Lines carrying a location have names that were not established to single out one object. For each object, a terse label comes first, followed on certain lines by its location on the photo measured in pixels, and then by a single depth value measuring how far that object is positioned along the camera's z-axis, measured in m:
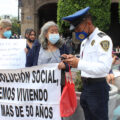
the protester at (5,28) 3.34
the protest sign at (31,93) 2.89
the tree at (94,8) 10.58
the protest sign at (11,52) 3.26
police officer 2.11
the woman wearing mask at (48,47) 2.88
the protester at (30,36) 4.86
